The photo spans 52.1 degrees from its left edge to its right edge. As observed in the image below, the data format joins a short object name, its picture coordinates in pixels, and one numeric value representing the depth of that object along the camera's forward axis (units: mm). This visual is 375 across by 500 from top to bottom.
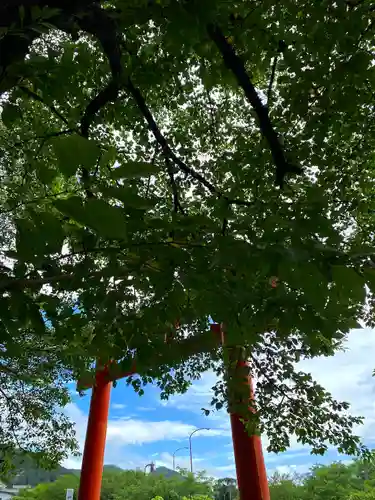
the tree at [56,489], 10625
